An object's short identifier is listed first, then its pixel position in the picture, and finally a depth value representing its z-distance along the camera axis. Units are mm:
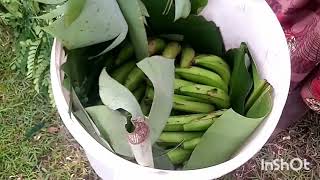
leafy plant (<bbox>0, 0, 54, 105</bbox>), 1434
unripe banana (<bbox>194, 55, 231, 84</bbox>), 1150
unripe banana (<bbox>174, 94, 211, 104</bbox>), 1123
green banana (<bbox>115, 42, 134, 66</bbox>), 1132
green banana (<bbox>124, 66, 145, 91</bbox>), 1123
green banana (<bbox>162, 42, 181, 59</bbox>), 1161
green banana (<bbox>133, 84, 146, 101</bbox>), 1132
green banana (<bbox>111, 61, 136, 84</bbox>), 1123
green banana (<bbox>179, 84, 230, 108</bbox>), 1108
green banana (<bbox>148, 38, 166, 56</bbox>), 1162
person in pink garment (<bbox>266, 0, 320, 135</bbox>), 1197
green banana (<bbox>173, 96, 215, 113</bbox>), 1113
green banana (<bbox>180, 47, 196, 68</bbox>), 1158
